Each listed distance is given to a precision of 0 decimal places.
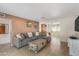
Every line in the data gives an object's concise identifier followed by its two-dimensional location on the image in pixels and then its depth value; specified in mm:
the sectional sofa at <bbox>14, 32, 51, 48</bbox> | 1960
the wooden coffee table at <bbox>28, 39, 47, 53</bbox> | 1892
